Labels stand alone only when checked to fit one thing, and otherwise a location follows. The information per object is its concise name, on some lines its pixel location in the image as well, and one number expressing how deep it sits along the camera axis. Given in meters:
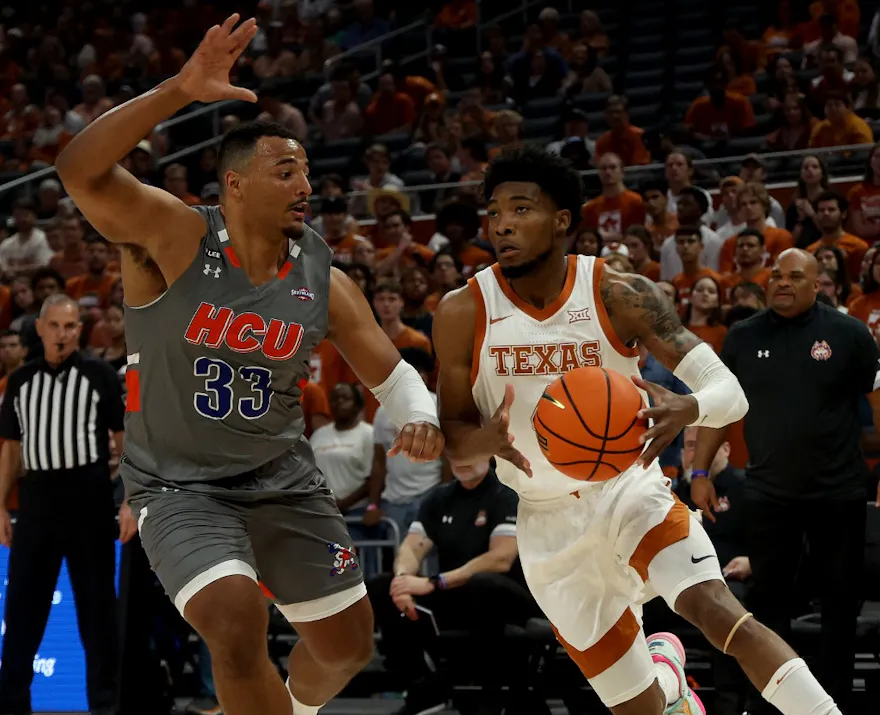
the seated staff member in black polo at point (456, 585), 7.10
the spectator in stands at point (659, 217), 10.56
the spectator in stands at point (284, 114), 14.55
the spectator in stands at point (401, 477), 8.64
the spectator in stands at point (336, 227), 11.42
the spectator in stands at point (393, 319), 9.27
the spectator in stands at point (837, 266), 8.40
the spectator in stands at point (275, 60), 17.03
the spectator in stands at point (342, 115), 15.30
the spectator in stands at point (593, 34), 14.99
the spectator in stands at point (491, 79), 14.48
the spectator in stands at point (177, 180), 13.70
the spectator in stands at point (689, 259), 9.34
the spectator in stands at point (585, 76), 14.37
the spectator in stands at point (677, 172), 10.91
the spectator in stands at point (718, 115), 12.55
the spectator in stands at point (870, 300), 8.10
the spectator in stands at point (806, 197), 9.79
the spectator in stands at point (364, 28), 17.09
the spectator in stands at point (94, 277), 12.10
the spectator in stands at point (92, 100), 16.33
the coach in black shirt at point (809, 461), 6.53
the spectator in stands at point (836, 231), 9.24
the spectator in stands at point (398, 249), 10.80
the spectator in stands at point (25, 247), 13.24
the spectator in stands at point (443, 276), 9.92
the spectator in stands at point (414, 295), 9.88
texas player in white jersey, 4.58
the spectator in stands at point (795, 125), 11.61
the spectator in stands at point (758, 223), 9.65
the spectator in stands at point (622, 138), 12.33
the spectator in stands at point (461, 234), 10.61
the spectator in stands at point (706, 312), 8.54
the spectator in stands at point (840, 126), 11.12
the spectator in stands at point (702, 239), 9.89
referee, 7.41
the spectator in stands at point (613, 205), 10.88
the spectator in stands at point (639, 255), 9.70
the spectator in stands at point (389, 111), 15.07
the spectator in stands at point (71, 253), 12.93
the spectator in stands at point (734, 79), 13.14
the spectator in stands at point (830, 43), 12.77
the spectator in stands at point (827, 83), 11.77
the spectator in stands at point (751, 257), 9.01
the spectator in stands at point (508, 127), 12.47
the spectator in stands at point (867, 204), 9.87
